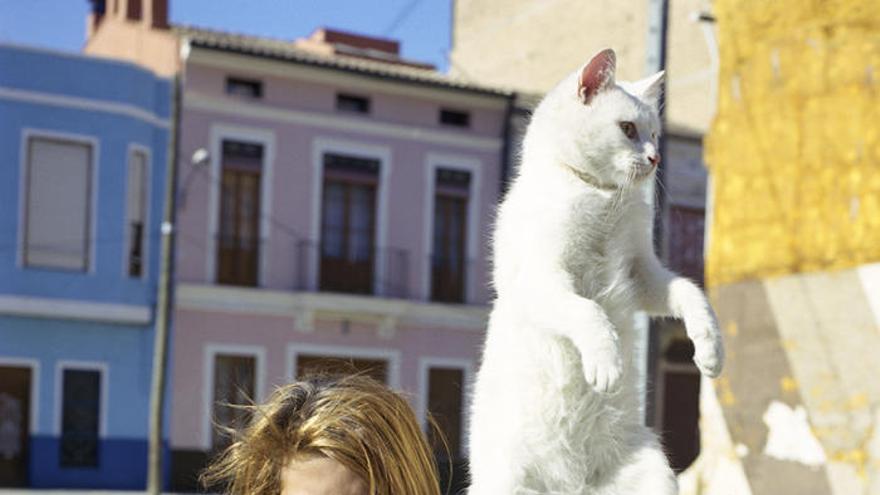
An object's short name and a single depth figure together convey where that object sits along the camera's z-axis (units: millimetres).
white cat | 2221
